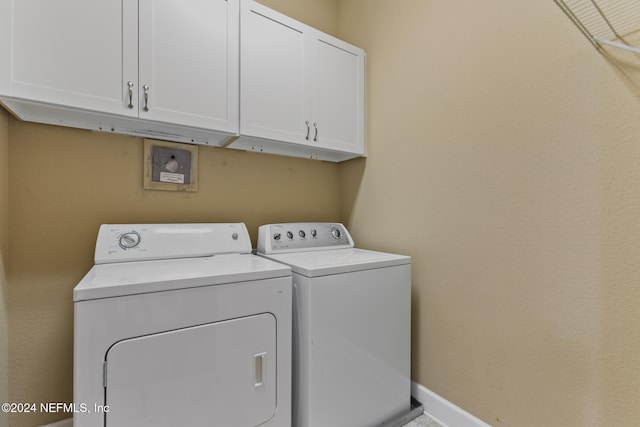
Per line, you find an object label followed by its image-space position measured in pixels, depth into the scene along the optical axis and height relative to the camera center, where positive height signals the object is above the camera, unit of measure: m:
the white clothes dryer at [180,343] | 0.88 -0.45
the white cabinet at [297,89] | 1.54 +0.74
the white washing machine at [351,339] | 1.20 -0.58
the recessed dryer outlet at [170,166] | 1.56 +0.26
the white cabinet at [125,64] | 1.07 +0.62
